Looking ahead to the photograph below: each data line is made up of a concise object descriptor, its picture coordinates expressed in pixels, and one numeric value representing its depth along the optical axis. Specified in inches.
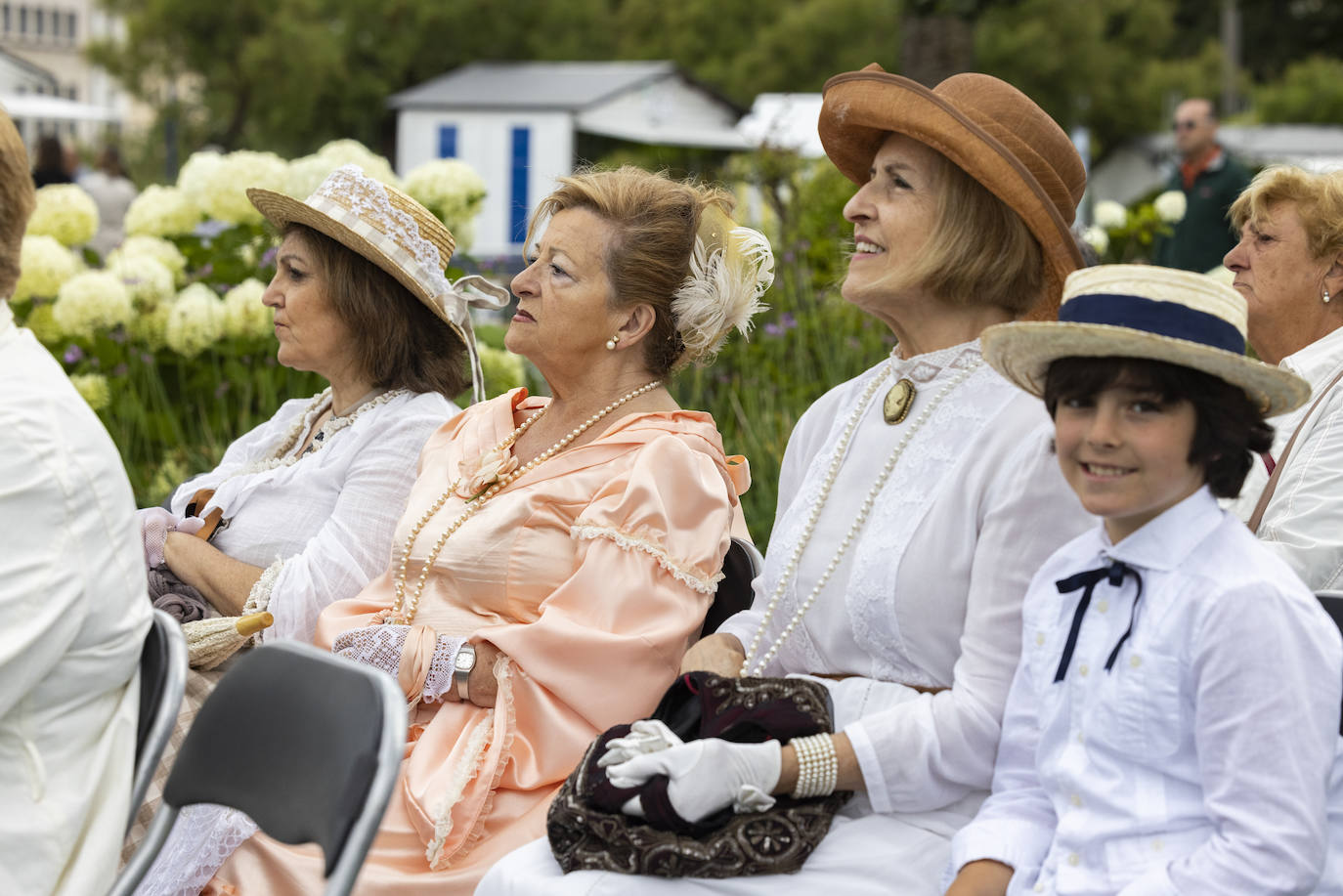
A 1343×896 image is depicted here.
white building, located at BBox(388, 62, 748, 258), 1040.2
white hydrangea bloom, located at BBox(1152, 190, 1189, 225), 319.0
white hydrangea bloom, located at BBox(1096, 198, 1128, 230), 319.3
